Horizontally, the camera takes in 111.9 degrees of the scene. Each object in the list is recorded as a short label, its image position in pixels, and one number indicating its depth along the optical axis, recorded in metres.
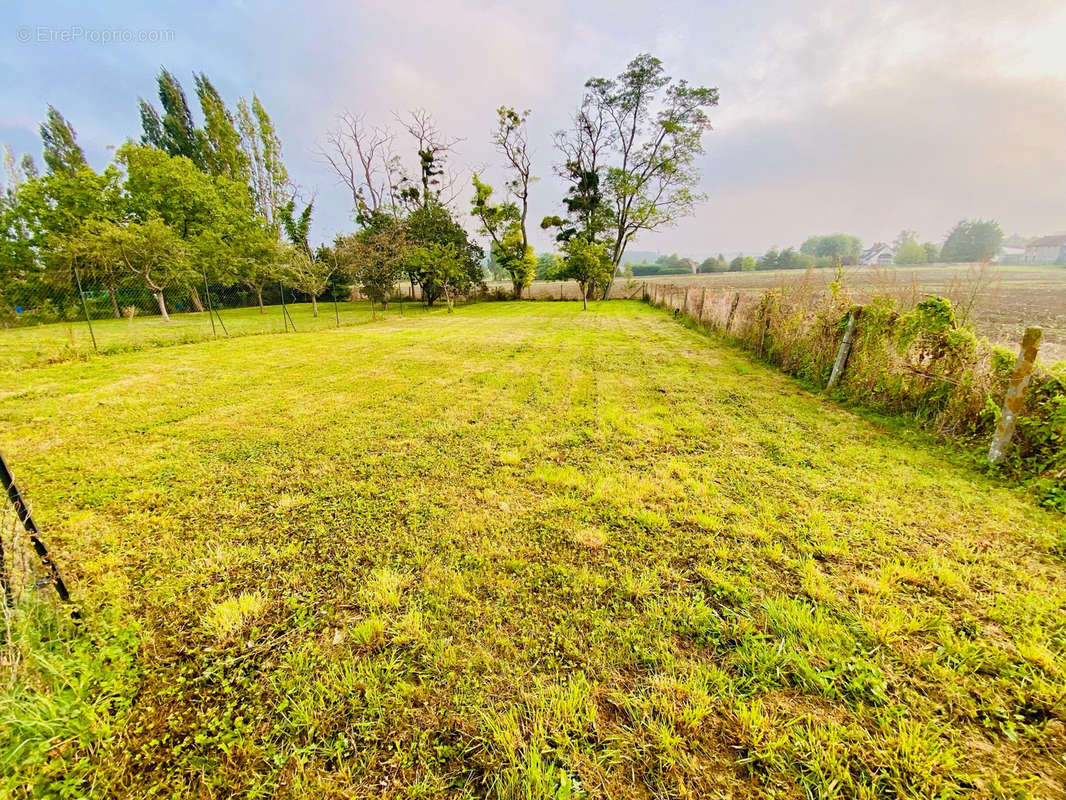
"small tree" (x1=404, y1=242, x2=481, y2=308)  20.53
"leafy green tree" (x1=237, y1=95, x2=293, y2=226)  26.41
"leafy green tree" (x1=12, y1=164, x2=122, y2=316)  17.02
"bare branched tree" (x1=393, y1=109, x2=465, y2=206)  24.94
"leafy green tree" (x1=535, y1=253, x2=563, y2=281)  21.48
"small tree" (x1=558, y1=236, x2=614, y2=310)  18.89
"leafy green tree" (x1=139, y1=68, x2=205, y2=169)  25.33
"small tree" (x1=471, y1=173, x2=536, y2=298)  25.56
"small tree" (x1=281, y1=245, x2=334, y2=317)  16.41
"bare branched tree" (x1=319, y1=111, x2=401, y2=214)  25.44
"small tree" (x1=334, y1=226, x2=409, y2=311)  17.47
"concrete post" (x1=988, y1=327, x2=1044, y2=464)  3.09
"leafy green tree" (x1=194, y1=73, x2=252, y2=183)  25.27
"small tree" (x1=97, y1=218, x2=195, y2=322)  14.05
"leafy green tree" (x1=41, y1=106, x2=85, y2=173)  25.94
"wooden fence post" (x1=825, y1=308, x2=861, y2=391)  5.17
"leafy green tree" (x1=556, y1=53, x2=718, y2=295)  22.95
